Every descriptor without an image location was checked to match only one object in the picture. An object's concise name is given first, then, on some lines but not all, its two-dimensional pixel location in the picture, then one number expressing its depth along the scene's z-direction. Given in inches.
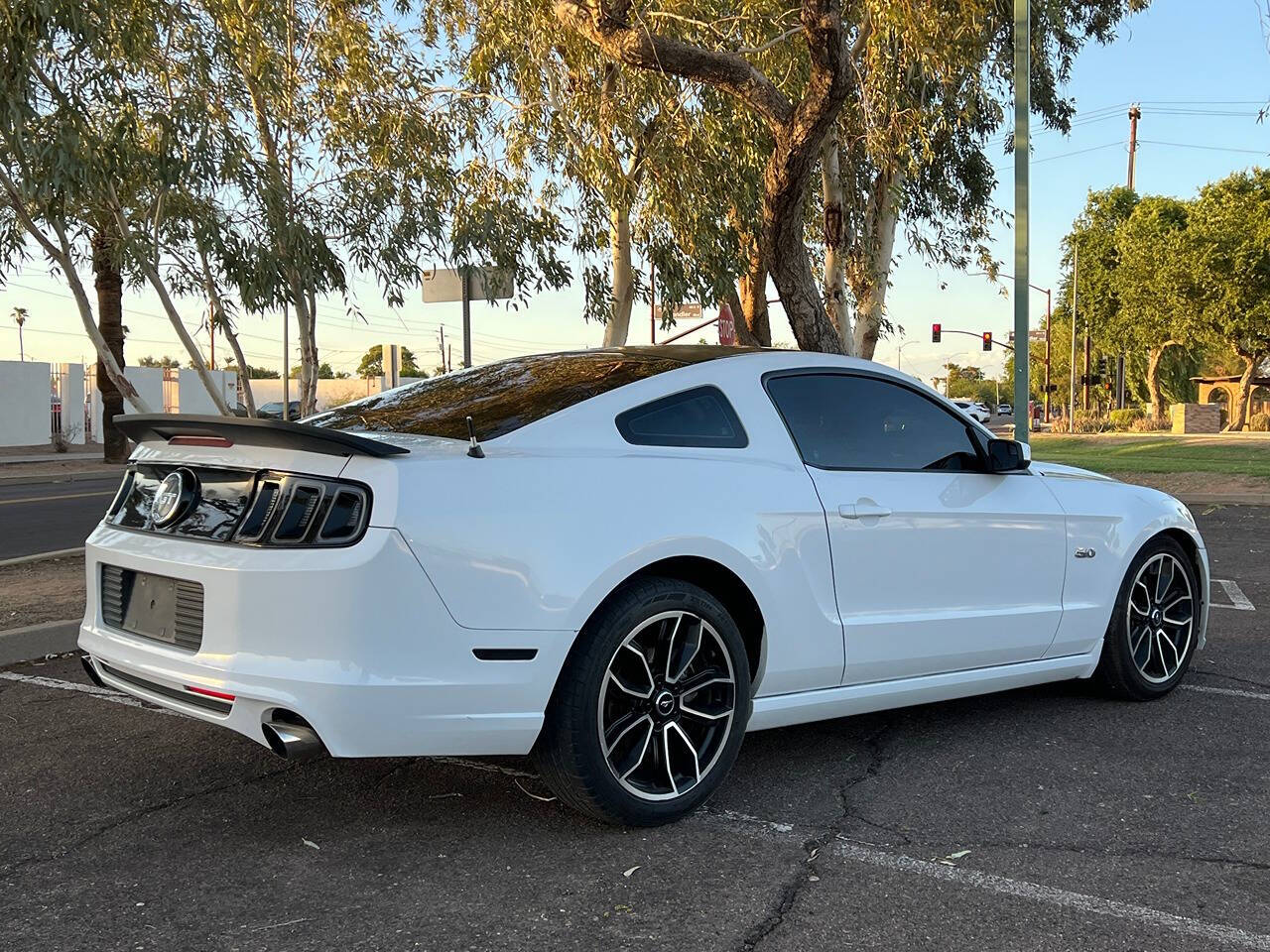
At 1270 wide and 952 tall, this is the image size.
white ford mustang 135.3
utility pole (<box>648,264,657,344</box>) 517.9
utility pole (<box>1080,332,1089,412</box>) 2123.2
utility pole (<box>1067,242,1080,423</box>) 2091.5
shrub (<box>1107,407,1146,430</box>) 1809.8
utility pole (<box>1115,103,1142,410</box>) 2397.9
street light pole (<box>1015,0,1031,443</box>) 517.0
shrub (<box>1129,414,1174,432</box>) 1807.8
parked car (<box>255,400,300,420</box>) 2128.0
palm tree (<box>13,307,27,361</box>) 2866.6
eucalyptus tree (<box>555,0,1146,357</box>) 391.2
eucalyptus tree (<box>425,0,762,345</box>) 485.7
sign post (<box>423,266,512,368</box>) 419.2
